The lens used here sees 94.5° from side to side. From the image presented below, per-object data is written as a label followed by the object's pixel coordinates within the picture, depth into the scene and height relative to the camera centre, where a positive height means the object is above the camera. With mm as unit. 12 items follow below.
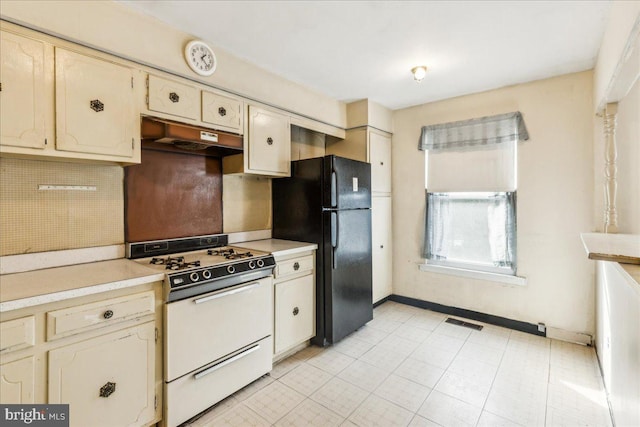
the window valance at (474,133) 3068 +902
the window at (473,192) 3139 +239
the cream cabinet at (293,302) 2463 -771
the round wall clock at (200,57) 2160 +1189
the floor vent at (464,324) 3218 -1235
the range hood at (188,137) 1996 +572
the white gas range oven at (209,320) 1764 -702
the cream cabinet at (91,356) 1295 -687
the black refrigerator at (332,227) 2725 -127
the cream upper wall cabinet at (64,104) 1497 +633
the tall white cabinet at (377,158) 3611 +699
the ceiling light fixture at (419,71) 2699 +1306
